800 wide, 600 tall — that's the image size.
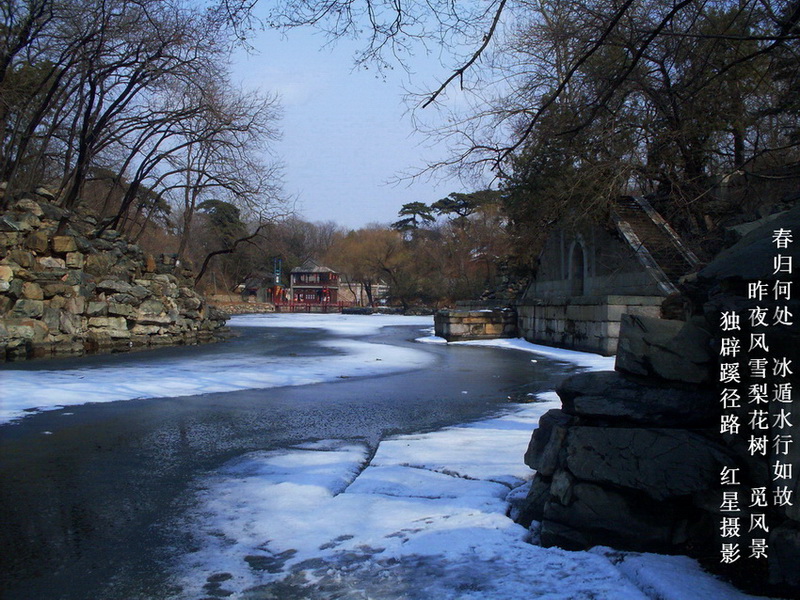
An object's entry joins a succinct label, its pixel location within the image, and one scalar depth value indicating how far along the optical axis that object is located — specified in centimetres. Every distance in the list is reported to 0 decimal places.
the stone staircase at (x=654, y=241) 1463
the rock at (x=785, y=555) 262
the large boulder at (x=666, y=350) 341
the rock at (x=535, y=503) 375
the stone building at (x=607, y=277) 1400
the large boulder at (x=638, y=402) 337
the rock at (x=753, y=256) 306
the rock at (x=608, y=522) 325
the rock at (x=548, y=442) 372
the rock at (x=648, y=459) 312
